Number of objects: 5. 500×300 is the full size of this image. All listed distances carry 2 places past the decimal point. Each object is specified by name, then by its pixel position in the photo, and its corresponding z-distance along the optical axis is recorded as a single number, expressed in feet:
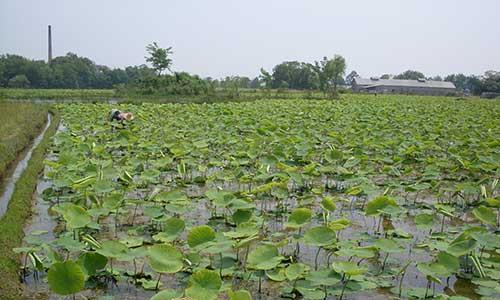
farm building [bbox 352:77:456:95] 195.11
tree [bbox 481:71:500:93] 149.69
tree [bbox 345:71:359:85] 282.73
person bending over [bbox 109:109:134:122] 34.46
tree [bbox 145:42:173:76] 107.55
